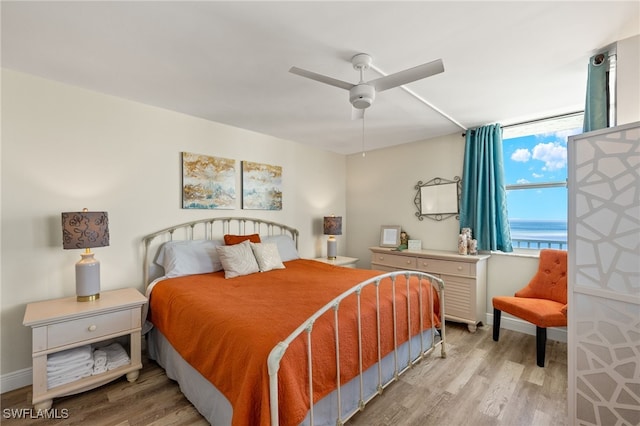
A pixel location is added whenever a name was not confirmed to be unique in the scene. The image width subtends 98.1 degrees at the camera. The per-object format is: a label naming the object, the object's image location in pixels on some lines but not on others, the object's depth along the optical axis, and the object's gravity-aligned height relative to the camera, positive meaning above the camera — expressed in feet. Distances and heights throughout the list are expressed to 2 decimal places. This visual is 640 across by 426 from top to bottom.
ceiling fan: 5.44 +2.76
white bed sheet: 5.30 -3.92
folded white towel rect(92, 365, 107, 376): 6.96 -4.05
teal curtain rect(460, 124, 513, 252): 11.10 +0.86
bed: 4.46 -2.44
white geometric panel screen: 4.83 -1.24
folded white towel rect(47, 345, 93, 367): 6.61 -3.60
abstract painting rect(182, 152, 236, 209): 10.37 +1.10
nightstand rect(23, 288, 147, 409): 6.24 -2.92
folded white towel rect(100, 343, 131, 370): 7.27 -3.97
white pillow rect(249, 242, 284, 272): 10.12 -1.74
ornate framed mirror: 12.57 +0.56
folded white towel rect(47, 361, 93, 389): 6.44 -3.99
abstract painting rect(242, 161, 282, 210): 12.11 +1.07
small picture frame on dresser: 14.40 -1.36
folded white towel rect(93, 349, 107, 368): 7.08 -3.88
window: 10.36 +1.21
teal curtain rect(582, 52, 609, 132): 6.54 +2.84
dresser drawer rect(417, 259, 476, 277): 10.91 -2.35
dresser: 10.78 -2.78
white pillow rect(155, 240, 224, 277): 9.11 -1.65
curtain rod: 9.81 +3.44
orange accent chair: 8.25 -3.05
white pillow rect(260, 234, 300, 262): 12.09 -1.59
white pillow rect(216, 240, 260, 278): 9.34 -1.74
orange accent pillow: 10.65 -1.13
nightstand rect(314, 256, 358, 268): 13.36 -2.53
